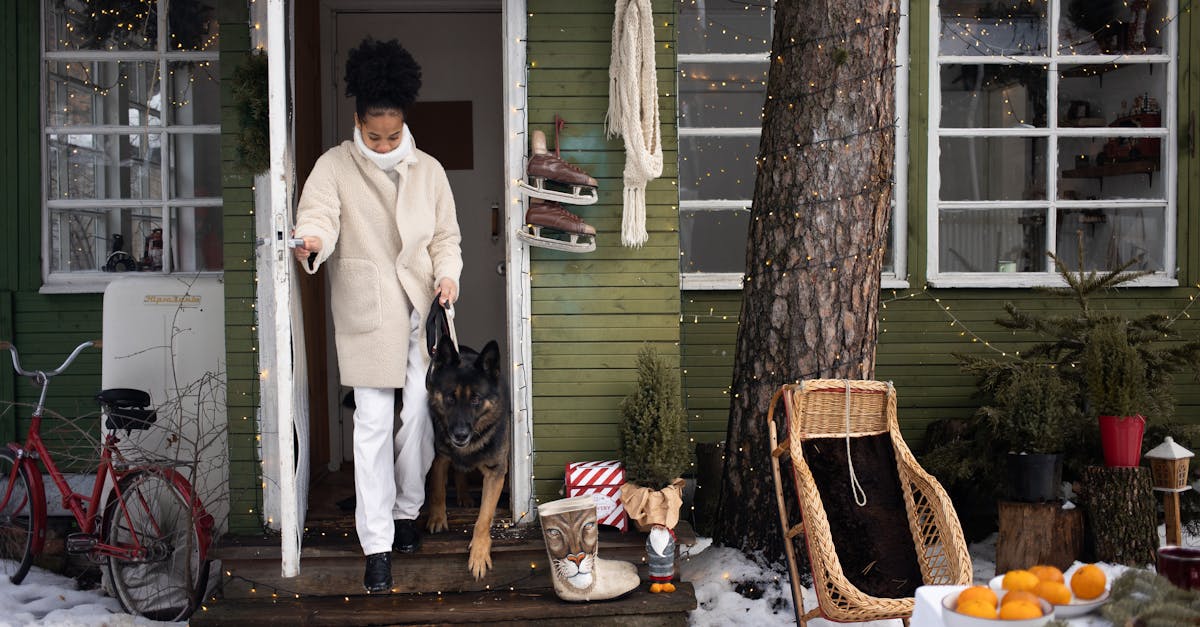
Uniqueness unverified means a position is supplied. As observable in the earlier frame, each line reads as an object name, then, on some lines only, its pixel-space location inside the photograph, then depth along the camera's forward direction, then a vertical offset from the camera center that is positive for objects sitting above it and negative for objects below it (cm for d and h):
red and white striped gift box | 446 -87
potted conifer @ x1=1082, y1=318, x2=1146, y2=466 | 442 -45
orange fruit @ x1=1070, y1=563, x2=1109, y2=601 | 244 -71
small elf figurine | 422 -112
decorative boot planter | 402 -105
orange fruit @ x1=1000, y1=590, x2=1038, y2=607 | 227 -69
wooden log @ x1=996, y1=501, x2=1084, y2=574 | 456 -110
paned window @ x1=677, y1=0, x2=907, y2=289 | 599 +94
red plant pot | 446 -67
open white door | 379 -8
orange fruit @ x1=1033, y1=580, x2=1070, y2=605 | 239 -72
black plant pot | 452 -84
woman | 411 +8
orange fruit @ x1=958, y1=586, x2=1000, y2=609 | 228 -69
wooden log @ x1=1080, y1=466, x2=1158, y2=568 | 446 -100
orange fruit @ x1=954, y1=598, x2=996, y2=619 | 221 -70
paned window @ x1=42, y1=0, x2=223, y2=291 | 587 +85
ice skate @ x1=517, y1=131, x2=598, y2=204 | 436 +46
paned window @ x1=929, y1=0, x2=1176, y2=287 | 604 +89
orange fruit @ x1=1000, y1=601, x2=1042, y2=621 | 220 -70
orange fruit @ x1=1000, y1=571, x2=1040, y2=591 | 245 -71
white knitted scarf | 438 +78
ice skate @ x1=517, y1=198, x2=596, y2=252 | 440 +26
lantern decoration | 457 -84
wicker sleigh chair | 348 -78
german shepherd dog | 422 -56
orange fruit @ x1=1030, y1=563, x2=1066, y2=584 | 248 -70
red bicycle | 450 -105
